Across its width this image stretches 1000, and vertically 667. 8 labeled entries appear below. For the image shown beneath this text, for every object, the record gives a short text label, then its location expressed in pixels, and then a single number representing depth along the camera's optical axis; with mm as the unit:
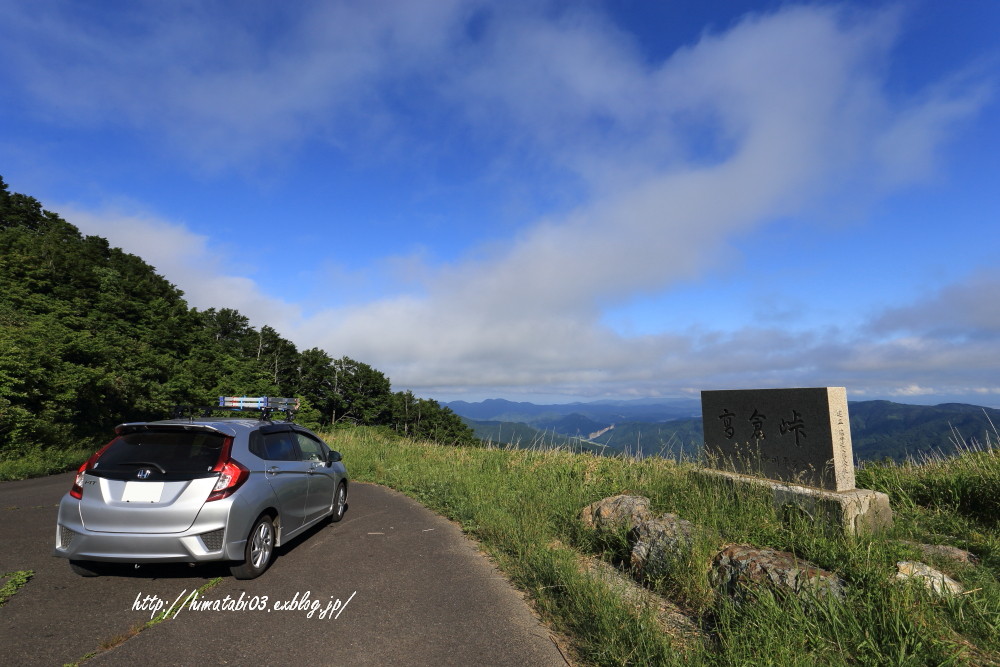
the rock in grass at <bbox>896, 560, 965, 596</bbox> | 3548
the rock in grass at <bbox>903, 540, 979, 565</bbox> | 4692
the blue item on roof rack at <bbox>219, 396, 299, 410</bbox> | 7594
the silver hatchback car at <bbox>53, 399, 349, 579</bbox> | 4289
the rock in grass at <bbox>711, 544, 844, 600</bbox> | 3545
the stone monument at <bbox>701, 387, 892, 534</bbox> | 5844
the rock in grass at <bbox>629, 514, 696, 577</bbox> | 4621
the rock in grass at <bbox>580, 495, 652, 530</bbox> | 5848
